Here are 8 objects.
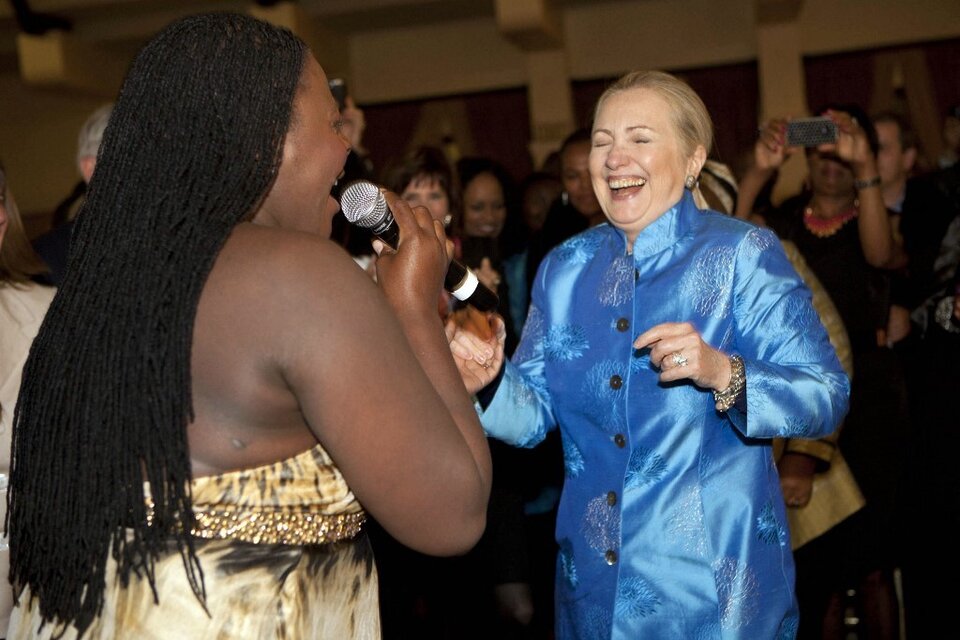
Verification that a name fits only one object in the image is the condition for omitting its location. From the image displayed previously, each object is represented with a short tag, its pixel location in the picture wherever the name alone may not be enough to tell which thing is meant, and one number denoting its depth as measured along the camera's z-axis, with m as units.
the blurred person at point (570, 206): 3.82
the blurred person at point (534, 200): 4.95
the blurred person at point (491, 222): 3.61
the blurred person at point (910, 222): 3.80
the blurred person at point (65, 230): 2.80
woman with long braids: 1.17
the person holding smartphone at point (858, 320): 3.33
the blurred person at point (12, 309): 2.10
